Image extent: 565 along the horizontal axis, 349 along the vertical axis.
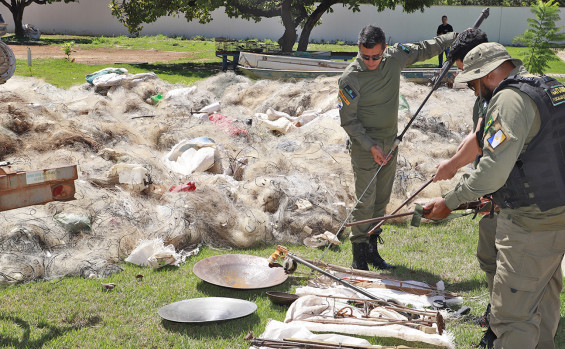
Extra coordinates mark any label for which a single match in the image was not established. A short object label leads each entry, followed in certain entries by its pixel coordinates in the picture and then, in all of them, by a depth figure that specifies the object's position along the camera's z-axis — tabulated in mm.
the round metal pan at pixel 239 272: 4828
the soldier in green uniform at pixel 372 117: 5117
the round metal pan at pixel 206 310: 4199
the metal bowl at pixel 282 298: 4527
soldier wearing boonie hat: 3049
